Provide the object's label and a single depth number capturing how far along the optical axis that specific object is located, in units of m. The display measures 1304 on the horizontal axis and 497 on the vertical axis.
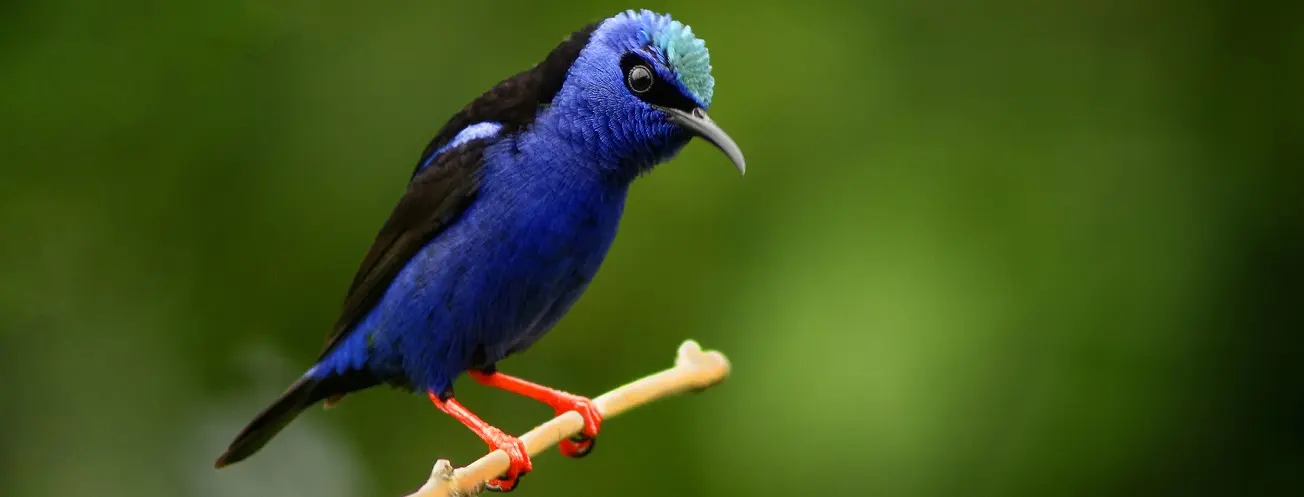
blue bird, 6.23
